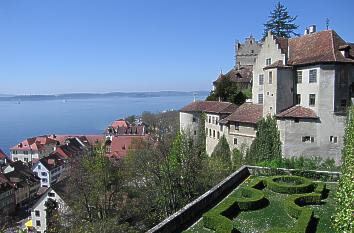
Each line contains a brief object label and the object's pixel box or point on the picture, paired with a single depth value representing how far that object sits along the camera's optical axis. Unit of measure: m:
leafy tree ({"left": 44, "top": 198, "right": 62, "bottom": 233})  41.49
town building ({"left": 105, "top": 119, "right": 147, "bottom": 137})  131.38
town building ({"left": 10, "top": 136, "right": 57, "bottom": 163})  115.00
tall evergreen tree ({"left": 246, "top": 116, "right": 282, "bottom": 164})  38.03
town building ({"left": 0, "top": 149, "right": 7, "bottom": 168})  98.09
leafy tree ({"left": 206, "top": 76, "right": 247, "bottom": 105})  55.88
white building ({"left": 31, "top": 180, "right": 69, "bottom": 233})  57.94
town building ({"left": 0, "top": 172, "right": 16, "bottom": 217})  68.88
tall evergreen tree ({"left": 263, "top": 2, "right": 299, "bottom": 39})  74.75
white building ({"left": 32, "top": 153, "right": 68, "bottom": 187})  88.75
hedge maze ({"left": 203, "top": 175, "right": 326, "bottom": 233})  16.64
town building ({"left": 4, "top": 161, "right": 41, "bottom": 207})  78.25
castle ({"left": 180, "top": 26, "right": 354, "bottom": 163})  34.88
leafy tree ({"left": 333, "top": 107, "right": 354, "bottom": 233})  9.76
